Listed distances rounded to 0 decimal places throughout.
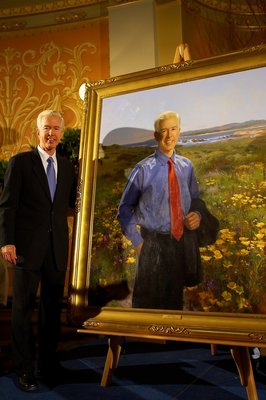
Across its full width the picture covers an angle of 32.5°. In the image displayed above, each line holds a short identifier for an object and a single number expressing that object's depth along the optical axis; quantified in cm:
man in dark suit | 217
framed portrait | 177
